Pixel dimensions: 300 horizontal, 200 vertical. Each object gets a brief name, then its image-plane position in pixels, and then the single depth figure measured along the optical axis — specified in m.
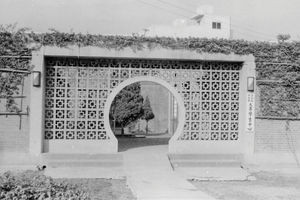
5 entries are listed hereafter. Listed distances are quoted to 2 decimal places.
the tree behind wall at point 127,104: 24.81
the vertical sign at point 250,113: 12.90
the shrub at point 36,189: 5.89
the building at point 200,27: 39.28
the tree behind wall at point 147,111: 28.70
